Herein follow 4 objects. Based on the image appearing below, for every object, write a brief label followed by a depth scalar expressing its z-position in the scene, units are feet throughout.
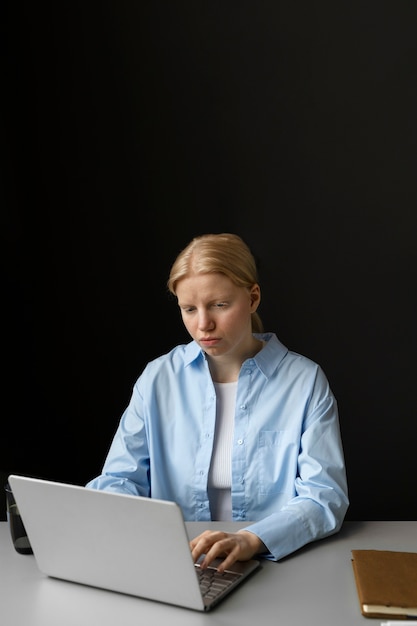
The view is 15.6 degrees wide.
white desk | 8.04
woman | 9.63
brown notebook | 8.02
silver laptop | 8.00
